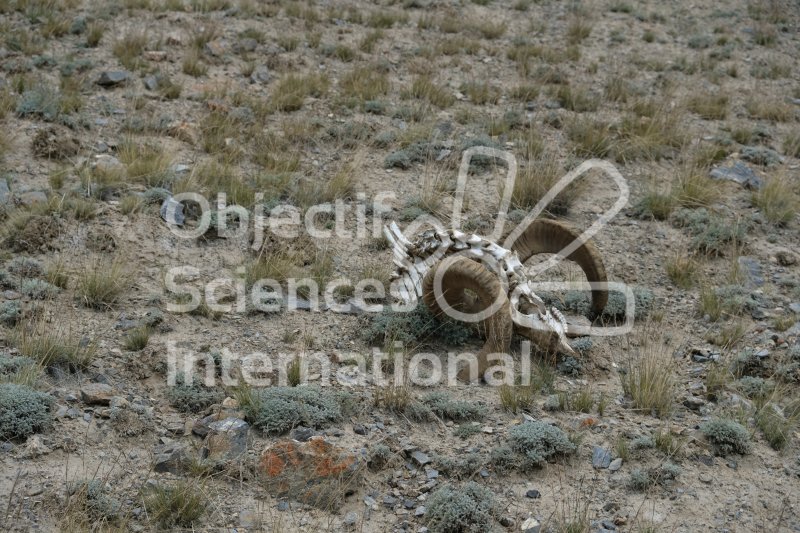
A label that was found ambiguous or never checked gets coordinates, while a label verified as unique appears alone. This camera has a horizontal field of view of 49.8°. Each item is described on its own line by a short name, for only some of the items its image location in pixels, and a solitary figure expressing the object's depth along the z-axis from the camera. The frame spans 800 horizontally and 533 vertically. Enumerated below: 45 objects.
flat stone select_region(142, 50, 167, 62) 12.19
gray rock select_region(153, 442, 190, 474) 5.56
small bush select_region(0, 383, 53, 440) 5.55
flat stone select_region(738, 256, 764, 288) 8.51
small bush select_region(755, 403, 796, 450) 6.23
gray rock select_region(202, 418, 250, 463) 5.72
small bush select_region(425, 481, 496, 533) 5.32
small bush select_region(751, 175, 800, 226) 9.59
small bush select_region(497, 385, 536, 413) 6.48
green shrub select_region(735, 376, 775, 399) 6.75
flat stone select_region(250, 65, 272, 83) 12.03
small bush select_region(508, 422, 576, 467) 5.92
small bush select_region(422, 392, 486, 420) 6.39
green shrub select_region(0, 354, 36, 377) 6.10
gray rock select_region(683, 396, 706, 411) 6.66
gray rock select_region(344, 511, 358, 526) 5.36
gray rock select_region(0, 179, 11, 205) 8.41
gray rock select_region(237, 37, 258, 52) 12.89
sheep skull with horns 6.80
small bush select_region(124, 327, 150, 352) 6.78
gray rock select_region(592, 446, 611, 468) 5.98
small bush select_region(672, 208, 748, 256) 8.96
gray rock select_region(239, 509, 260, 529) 5.21
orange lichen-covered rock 5.47
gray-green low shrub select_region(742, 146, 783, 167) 10.95
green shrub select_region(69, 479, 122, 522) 5.03
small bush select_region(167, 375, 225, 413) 6.24
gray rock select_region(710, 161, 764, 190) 10.32
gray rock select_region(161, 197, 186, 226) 8.60
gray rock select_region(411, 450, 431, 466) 5.92
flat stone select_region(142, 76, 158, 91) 11.36
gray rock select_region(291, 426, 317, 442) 5.97
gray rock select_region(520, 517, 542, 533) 5.36
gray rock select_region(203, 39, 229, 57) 12.60
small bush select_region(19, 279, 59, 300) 7.12
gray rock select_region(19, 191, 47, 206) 8.44
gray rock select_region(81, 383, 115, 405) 6.05
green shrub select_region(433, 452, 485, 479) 5.83
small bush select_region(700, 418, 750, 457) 6.12
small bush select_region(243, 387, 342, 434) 6.05
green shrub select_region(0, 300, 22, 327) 6.78
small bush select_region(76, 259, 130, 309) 7.20
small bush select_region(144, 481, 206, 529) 5.11
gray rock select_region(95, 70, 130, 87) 11.28
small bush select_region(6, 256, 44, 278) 7.43
